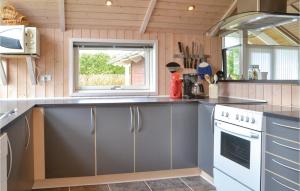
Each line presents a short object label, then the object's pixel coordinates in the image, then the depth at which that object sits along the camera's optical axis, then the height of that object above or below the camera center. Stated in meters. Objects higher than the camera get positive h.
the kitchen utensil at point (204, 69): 3.05 +0.27
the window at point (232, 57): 2.84 +0.43
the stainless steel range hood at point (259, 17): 1.94 +0.60
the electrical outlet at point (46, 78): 2.78 +0.15
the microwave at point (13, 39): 2.40 +0.52
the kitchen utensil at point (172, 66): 2.99 +0.31
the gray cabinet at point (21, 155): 1.51 -0.48
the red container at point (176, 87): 2.90 +0.04
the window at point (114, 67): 2.96 +0.30
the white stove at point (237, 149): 1.75 -0.47
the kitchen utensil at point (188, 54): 3.13 +0.47
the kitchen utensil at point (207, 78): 2.99 +0.16
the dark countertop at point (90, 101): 2.24 -0.11
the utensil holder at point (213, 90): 2.89 +0.01
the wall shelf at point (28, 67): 2.61 +0.27
